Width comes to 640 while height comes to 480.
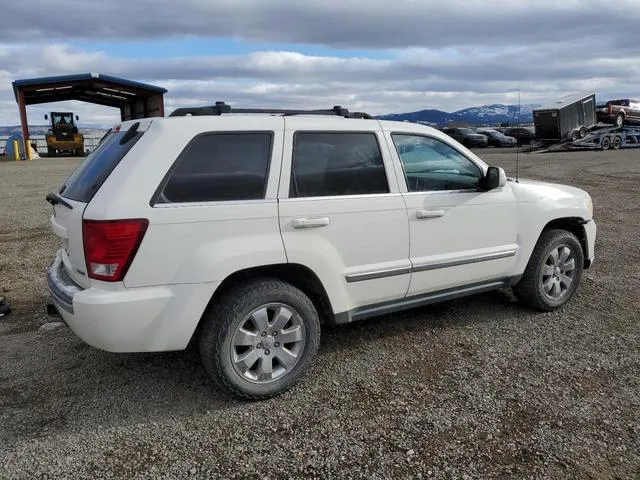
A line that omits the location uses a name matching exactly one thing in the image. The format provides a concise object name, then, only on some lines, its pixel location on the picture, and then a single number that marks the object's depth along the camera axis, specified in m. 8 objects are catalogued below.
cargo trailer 27.41
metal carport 31.34
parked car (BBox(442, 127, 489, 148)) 36.25
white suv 3.12
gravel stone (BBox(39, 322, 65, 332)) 4.73
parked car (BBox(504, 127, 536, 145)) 33.09
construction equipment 35.12
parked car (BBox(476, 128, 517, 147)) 35.97
